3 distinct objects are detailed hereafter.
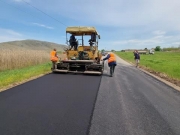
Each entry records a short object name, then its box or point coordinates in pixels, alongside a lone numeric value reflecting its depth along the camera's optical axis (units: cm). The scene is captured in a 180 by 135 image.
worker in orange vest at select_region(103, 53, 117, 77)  758
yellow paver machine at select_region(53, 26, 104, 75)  772
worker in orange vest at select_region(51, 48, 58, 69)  815
